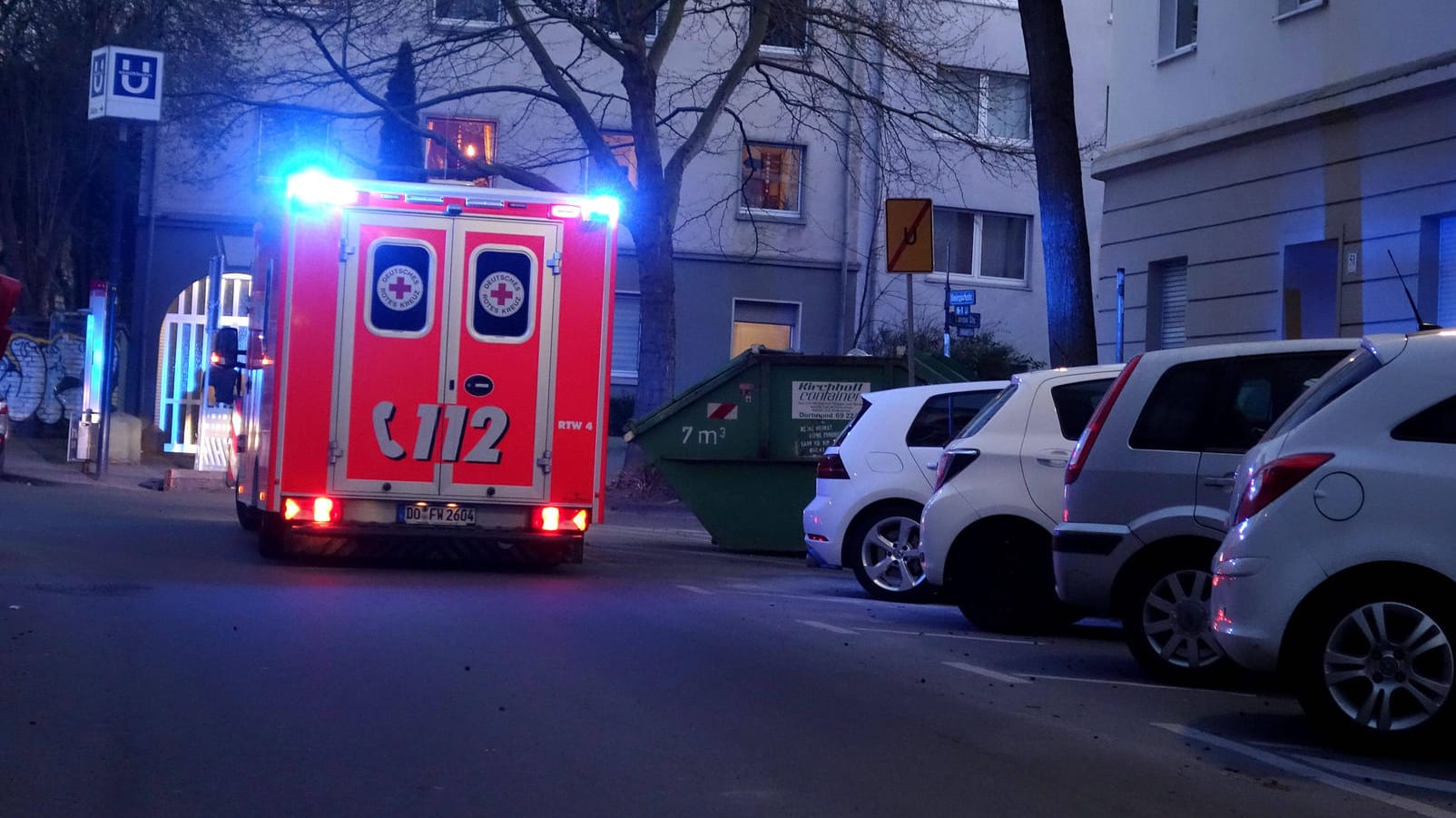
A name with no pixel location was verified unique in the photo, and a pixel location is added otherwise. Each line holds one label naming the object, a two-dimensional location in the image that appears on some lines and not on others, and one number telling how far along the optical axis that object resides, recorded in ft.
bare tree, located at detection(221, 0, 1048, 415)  71.61
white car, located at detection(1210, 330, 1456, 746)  21.99
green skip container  54.60
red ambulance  42.24
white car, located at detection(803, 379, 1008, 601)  42.11
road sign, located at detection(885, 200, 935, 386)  49.83
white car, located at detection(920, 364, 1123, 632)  34.76
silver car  28.35
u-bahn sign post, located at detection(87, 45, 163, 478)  71.77
